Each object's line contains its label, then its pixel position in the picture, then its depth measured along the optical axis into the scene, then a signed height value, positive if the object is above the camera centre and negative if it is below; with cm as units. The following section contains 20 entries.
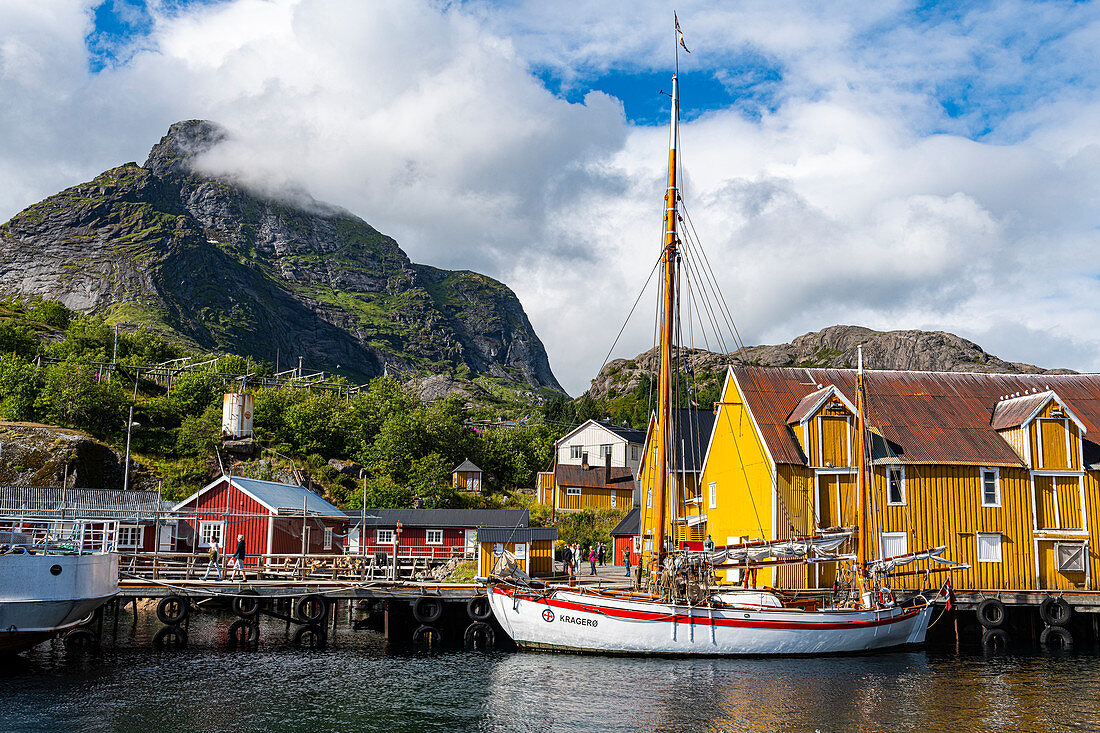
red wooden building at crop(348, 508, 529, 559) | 6078 -193
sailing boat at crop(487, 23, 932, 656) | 3197 -401
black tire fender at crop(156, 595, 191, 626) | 3491 -474
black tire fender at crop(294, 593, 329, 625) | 3581 -472
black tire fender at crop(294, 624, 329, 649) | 3532 -601
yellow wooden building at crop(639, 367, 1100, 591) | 3862 +117
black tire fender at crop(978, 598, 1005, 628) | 3575 -430
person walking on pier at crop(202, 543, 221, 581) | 3762 -298
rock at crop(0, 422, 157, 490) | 6203 +280
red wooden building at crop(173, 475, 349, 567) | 4938 -135
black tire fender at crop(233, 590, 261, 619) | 3599 -465
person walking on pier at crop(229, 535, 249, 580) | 3794 -280
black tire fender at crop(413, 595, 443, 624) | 3556 -457
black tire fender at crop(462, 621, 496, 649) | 3531 -561
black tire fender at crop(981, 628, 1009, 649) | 3569 -534
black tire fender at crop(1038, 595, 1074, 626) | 3572 -418
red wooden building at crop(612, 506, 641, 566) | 6037 -215
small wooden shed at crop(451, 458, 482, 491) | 8694 +266
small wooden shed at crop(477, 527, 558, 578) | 4078 -239
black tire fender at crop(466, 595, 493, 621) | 3559 -448
